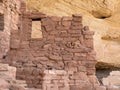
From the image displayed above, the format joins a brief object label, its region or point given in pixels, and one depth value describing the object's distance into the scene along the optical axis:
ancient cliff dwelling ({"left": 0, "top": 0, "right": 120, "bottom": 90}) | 9.53
